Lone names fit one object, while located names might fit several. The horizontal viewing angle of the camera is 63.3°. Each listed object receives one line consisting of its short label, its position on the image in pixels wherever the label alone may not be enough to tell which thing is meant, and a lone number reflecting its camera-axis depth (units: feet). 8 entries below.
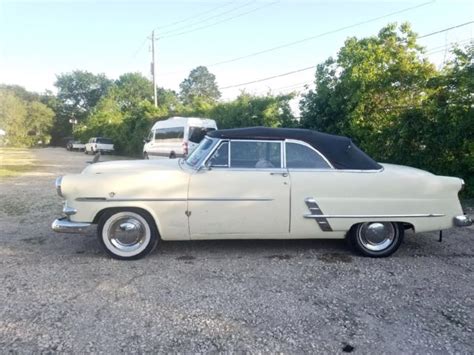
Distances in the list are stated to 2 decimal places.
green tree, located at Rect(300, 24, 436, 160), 32.96
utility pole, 104.22
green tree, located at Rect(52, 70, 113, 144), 265.13
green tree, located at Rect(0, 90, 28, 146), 189.47
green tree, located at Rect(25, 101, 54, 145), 205.87
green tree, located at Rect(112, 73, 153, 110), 260.21
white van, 54.13
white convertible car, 14.78
